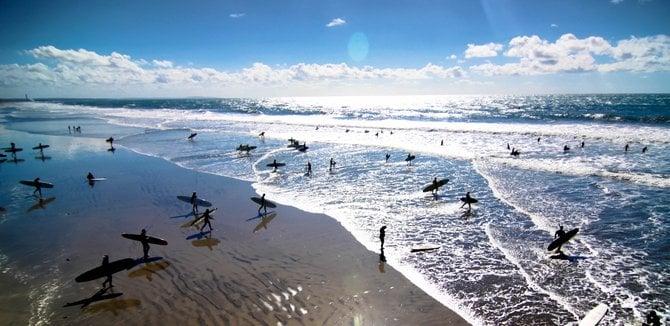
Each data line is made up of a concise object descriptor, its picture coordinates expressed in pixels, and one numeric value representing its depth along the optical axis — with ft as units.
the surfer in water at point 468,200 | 69.67
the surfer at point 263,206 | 67.21
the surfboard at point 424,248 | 52.29
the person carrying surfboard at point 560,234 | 51.07
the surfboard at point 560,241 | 50.85
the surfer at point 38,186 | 77.17
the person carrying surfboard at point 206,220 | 58.45
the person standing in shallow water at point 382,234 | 48.47
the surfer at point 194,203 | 66.69
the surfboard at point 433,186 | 79.15
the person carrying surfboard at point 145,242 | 48.24
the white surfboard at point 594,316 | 35.04
